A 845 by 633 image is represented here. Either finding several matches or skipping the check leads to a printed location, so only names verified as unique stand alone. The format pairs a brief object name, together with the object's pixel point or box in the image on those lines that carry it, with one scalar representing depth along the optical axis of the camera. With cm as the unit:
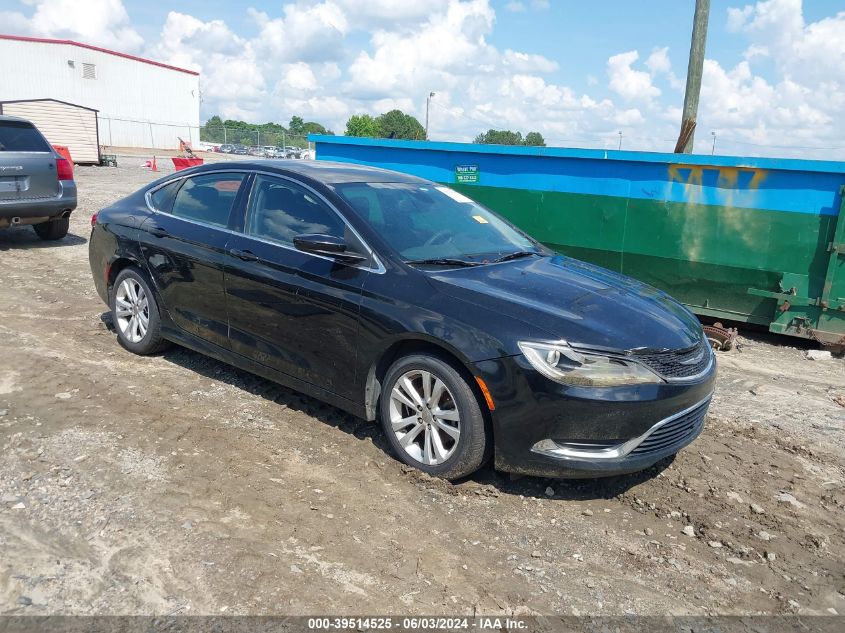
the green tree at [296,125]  13134
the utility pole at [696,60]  1009
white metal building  5194
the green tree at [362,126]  9381
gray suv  964
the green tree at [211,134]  5941
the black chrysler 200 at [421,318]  362
